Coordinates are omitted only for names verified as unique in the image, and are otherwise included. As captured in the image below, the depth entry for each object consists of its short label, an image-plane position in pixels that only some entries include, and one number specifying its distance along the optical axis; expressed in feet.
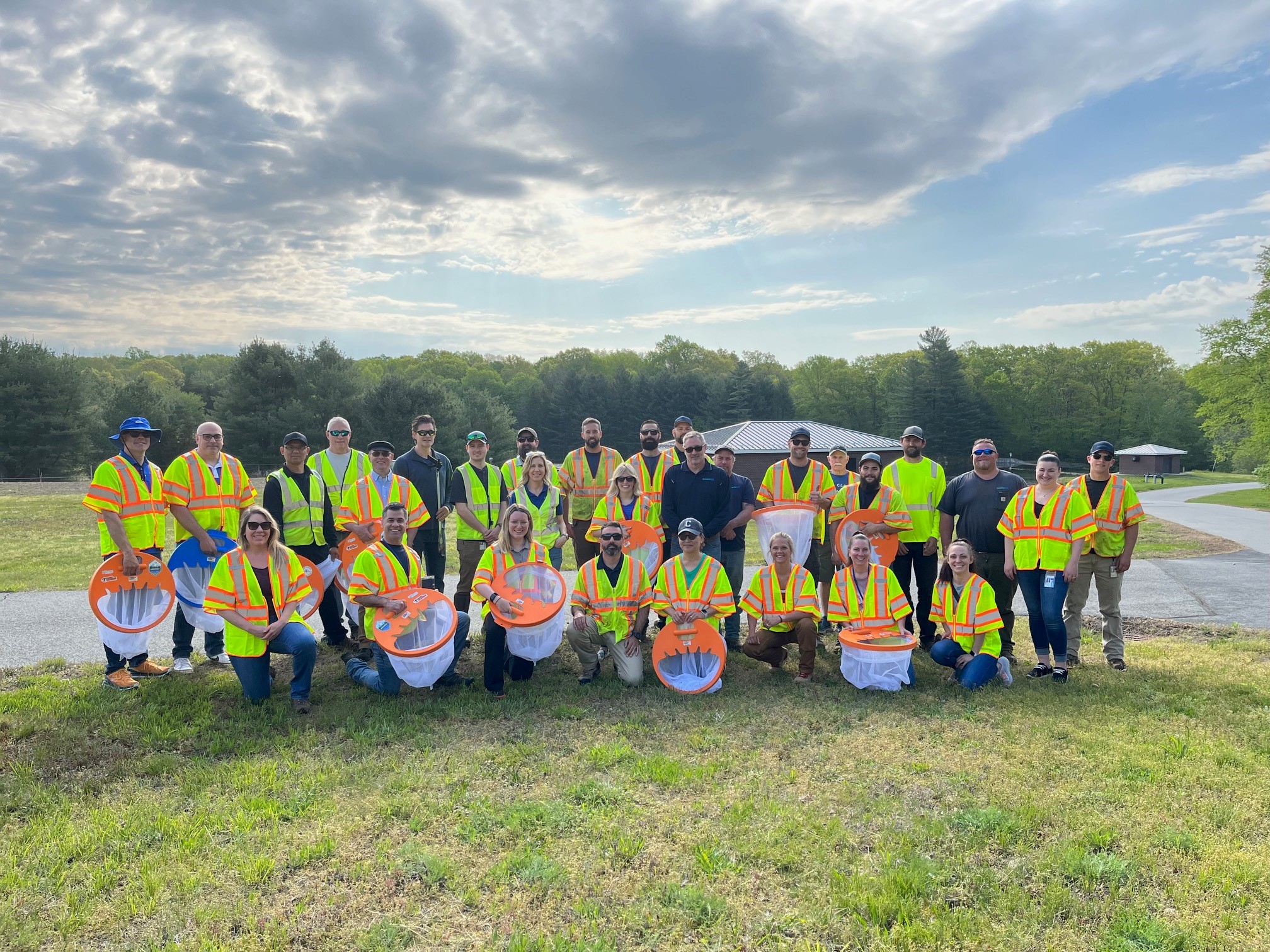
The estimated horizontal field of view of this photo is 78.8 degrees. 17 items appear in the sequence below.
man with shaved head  22.16
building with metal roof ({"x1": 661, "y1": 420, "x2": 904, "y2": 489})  154.61
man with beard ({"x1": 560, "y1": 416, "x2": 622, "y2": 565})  26.68
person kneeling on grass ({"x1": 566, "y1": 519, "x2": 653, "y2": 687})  21.98
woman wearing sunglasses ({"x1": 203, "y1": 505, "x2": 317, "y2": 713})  19.57
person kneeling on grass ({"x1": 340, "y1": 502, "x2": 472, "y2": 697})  20.70
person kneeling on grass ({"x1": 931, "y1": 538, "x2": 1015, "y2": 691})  21.34
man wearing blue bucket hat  20.66
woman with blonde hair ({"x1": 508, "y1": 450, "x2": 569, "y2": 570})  24.17
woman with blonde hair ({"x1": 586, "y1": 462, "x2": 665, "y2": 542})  24.36
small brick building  198.49
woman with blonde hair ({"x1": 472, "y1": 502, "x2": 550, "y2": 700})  21.09
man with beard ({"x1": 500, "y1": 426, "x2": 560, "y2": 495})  26.30
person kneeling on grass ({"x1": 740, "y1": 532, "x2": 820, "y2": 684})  22.17
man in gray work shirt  23.85
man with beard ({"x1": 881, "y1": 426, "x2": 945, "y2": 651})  25.38
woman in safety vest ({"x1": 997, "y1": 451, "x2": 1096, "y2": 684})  22.49
